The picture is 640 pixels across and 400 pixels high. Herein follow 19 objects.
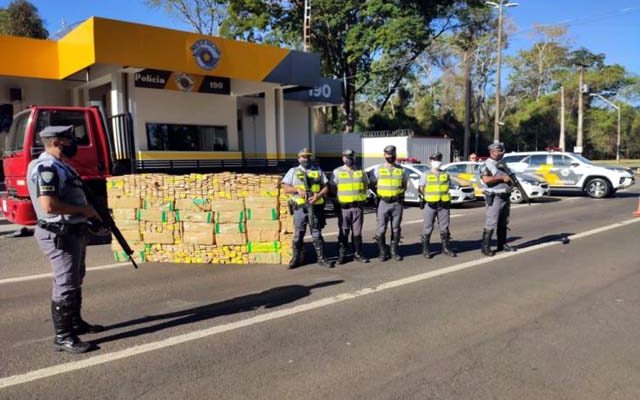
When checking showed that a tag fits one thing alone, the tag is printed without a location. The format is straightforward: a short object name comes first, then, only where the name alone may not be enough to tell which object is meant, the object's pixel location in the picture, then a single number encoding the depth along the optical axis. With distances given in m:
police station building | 13.15
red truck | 8.77
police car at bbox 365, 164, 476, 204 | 15.41
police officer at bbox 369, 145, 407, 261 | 7.58
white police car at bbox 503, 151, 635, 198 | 17.70
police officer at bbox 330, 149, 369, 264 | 7.39
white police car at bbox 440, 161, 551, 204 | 16.67
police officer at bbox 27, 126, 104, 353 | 4.07
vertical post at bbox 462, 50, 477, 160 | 29.61
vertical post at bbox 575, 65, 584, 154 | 38.22
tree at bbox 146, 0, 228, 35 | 38.28
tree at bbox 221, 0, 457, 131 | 28.09
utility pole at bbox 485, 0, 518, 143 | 27.55
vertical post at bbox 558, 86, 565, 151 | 42.96
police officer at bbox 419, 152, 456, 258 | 7.93
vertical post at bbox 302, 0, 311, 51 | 23.83
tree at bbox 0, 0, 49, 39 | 27.98
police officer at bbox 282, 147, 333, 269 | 7.12
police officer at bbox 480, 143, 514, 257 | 7.92
